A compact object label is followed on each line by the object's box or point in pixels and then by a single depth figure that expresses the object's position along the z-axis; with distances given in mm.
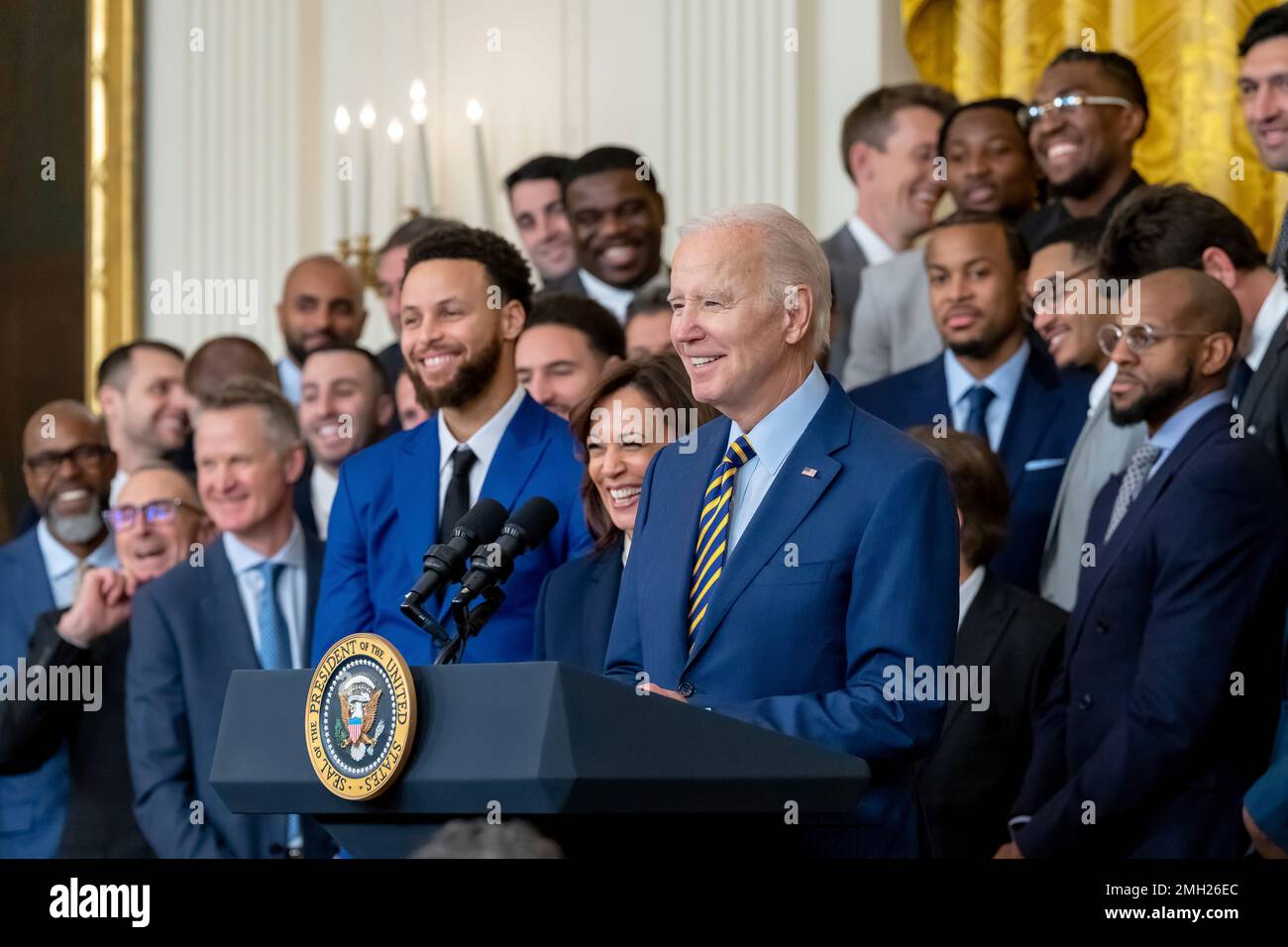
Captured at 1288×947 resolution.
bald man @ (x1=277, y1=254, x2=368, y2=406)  6234
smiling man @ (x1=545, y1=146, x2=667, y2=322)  5773
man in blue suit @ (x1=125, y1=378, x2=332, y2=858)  4719
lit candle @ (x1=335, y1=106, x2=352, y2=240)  7222
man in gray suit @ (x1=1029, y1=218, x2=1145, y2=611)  4629
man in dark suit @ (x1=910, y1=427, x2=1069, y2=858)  4320
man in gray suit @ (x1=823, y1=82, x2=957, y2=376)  5957
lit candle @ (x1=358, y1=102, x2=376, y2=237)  7503
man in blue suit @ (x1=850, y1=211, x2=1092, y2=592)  4867
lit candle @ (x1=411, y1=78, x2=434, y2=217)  7293
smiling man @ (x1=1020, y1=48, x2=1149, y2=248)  5355
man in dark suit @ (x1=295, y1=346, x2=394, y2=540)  5582
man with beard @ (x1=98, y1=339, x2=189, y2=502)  6277
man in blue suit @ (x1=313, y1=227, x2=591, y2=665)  4016
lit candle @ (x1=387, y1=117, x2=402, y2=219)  7578
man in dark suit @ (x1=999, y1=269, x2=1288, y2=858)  3947
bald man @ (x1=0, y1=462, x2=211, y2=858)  4992
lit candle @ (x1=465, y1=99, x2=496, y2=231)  7449
